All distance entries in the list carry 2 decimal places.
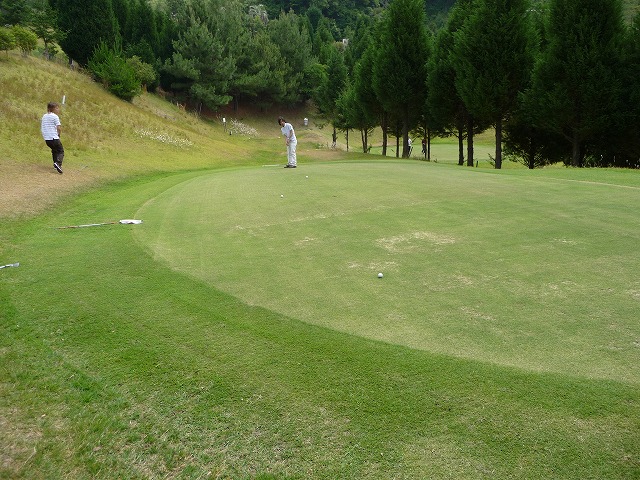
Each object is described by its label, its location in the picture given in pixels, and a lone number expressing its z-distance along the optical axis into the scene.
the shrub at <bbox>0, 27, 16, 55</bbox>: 30.84
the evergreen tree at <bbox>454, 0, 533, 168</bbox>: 25.08
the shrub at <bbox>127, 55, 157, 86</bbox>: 46.67
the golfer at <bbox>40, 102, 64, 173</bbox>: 14.16
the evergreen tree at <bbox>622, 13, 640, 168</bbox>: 22.56
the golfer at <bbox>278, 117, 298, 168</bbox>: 18.00
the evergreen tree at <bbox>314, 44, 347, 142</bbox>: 51.94
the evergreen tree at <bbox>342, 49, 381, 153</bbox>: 38.64
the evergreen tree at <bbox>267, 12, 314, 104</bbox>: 68.94
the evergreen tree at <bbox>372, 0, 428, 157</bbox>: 32.19
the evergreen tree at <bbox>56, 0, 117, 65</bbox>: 42.41
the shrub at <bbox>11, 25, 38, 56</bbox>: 33.56
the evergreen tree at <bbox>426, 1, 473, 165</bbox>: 29.50
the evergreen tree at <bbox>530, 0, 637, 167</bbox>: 22.22
